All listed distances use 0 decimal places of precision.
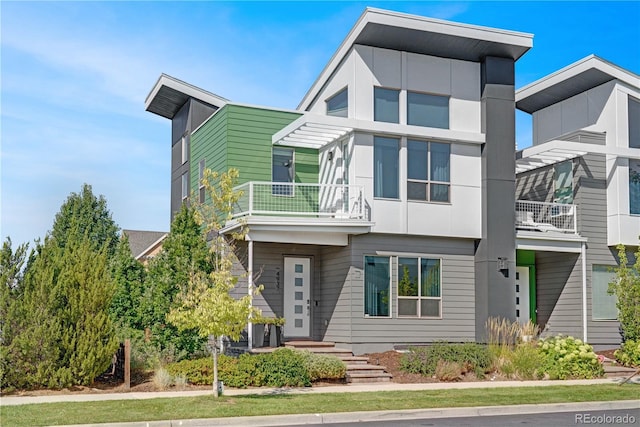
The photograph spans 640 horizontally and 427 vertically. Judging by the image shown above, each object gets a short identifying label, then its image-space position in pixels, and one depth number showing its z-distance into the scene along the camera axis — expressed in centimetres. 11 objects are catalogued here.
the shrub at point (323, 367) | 1708
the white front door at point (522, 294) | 2458
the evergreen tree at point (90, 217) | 3366
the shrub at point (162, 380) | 1588
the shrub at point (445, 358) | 1866
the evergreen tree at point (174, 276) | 1802
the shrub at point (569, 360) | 1912
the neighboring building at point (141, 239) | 4438
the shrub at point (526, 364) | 1889
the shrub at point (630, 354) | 2125
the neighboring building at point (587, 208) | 2305
